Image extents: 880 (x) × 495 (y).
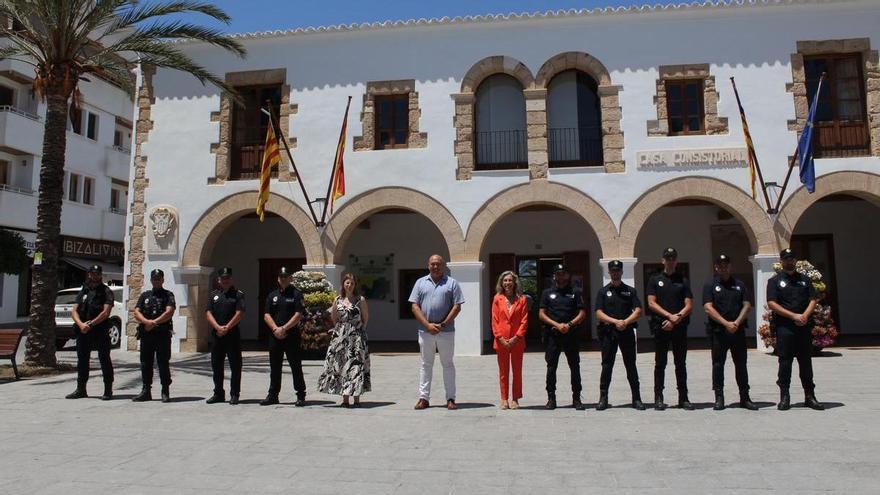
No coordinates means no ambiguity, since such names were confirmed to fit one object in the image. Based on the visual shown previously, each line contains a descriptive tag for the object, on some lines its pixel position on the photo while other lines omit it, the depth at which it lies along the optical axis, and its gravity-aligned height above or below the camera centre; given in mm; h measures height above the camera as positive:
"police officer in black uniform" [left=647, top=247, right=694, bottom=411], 7301 -145
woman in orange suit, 7422 -193
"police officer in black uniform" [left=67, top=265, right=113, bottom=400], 8414 -86
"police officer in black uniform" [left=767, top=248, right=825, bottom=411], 7180 -150
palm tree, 11047 +4727
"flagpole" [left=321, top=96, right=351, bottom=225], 13625 +2606
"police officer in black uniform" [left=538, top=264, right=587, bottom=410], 7426 -179
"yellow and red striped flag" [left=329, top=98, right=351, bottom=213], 13344 +2843
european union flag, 11930 +2755
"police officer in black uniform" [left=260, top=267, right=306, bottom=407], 7871 -248
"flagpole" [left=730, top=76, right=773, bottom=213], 12336 +2745
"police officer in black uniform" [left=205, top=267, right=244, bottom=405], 8047 -225
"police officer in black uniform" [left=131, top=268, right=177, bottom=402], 8195 -187
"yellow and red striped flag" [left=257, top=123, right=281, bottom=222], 12875 +2999
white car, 15664 -30
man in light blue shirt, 7496 -83
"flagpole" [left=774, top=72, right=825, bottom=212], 12516 +2572
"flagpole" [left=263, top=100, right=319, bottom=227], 13271 +3651
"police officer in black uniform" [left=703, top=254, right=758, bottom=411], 7254 -153
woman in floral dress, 7625 -456
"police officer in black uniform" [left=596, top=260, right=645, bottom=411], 7367 -185
